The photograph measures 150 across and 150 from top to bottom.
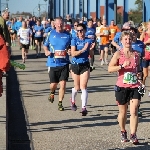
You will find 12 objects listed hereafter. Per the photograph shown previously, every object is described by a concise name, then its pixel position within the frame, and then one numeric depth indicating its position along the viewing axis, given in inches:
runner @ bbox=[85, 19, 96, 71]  803.1
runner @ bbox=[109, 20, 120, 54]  947.8
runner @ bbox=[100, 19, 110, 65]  914.1
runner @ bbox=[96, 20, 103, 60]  919.7
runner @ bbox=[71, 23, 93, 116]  453.4
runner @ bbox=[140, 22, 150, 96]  530.8
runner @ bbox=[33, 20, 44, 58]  1142.3
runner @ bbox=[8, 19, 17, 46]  1655.4
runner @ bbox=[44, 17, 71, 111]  469.1
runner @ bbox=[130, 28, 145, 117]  424.0
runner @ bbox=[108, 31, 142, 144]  337.1
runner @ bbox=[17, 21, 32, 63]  977.8
